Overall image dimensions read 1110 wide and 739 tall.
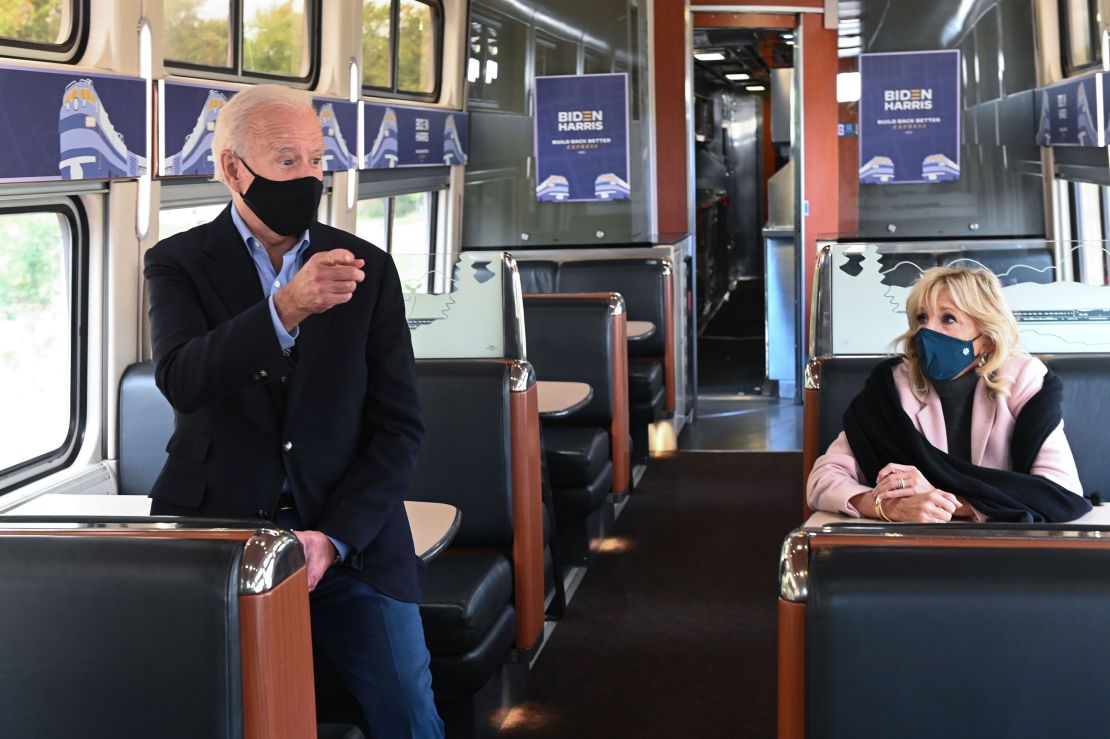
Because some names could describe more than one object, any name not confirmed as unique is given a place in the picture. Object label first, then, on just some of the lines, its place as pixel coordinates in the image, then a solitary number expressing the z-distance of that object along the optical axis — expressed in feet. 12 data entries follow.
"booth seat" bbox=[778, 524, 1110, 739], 4.89
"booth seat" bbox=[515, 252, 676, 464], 22.84
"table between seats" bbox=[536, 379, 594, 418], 14.13
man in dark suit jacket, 6.56
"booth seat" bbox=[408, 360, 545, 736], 11.82
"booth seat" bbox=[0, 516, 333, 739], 5.21
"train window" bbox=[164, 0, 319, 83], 14.26
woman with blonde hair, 8.98
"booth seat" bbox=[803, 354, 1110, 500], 10.16
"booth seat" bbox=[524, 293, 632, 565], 17.53
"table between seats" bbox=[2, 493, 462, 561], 8.32
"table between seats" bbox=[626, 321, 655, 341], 20.83
